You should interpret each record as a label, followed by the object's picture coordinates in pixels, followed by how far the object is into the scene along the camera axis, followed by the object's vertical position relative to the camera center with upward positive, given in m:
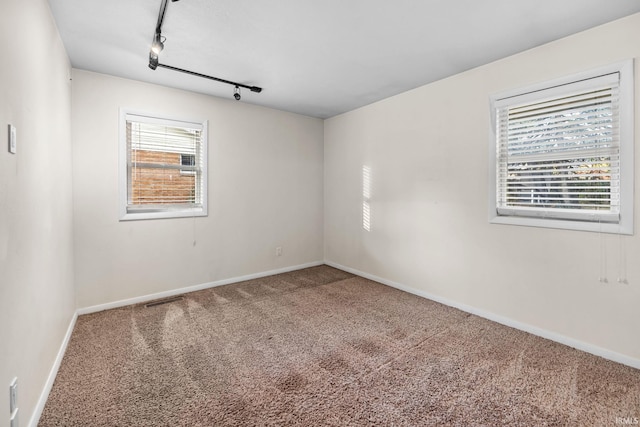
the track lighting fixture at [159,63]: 1.99 +1.31
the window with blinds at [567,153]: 2.12 +0.45
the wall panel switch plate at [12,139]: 1.33 +0.32
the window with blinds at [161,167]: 3.24 +0.48
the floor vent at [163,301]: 3.24 -1.07
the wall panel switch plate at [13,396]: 1.28 -0.84
